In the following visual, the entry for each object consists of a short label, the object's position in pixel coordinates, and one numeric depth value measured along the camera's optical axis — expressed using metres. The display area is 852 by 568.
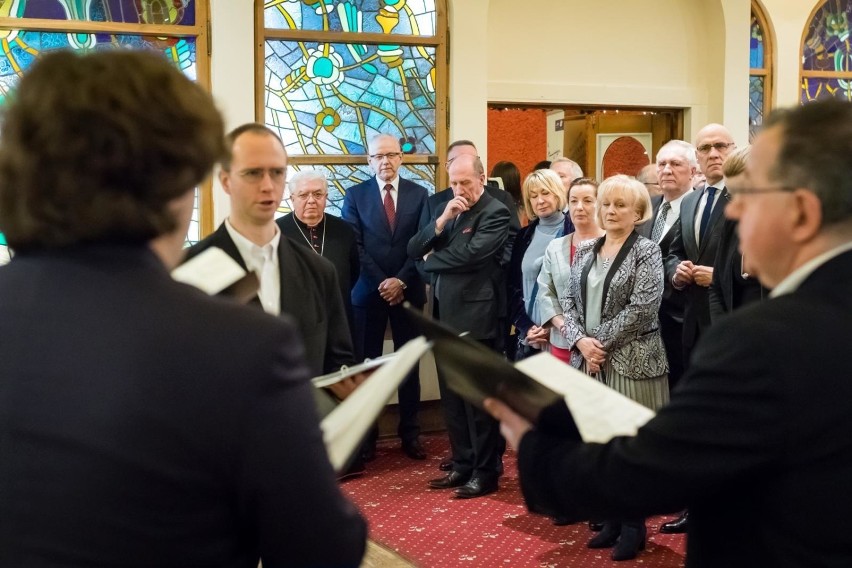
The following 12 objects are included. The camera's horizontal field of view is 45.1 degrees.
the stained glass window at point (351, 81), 6.21
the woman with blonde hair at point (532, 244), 4.96
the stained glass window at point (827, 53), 7.65
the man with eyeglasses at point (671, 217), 4.64
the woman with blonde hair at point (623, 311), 4.10
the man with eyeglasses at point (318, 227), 5.36
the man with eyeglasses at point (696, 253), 4.41
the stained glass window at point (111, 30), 5.66
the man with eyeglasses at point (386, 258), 5.74
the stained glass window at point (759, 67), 7.54
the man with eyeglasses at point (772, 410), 1.33
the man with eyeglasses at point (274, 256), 2.68
